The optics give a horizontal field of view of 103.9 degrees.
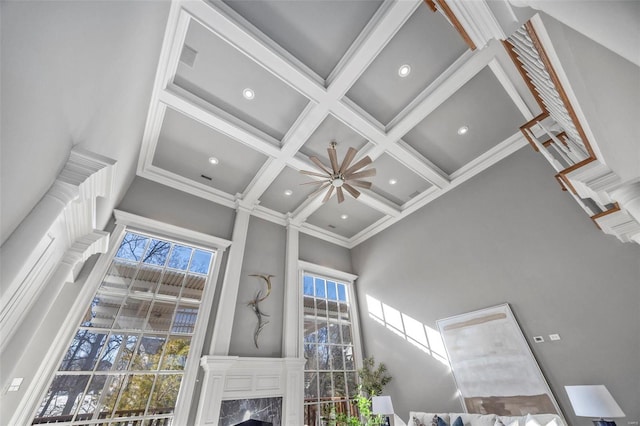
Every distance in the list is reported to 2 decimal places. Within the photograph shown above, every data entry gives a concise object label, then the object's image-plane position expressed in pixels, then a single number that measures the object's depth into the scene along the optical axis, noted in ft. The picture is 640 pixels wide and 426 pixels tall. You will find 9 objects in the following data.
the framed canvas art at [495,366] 11.00
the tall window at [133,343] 10.02
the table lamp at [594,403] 8.13
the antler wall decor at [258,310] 14.88
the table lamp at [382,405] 13.22
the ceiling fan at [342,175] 12.49
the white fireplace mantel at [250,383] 11.84
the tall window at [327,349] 15.52
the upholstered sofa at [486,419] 9.65
